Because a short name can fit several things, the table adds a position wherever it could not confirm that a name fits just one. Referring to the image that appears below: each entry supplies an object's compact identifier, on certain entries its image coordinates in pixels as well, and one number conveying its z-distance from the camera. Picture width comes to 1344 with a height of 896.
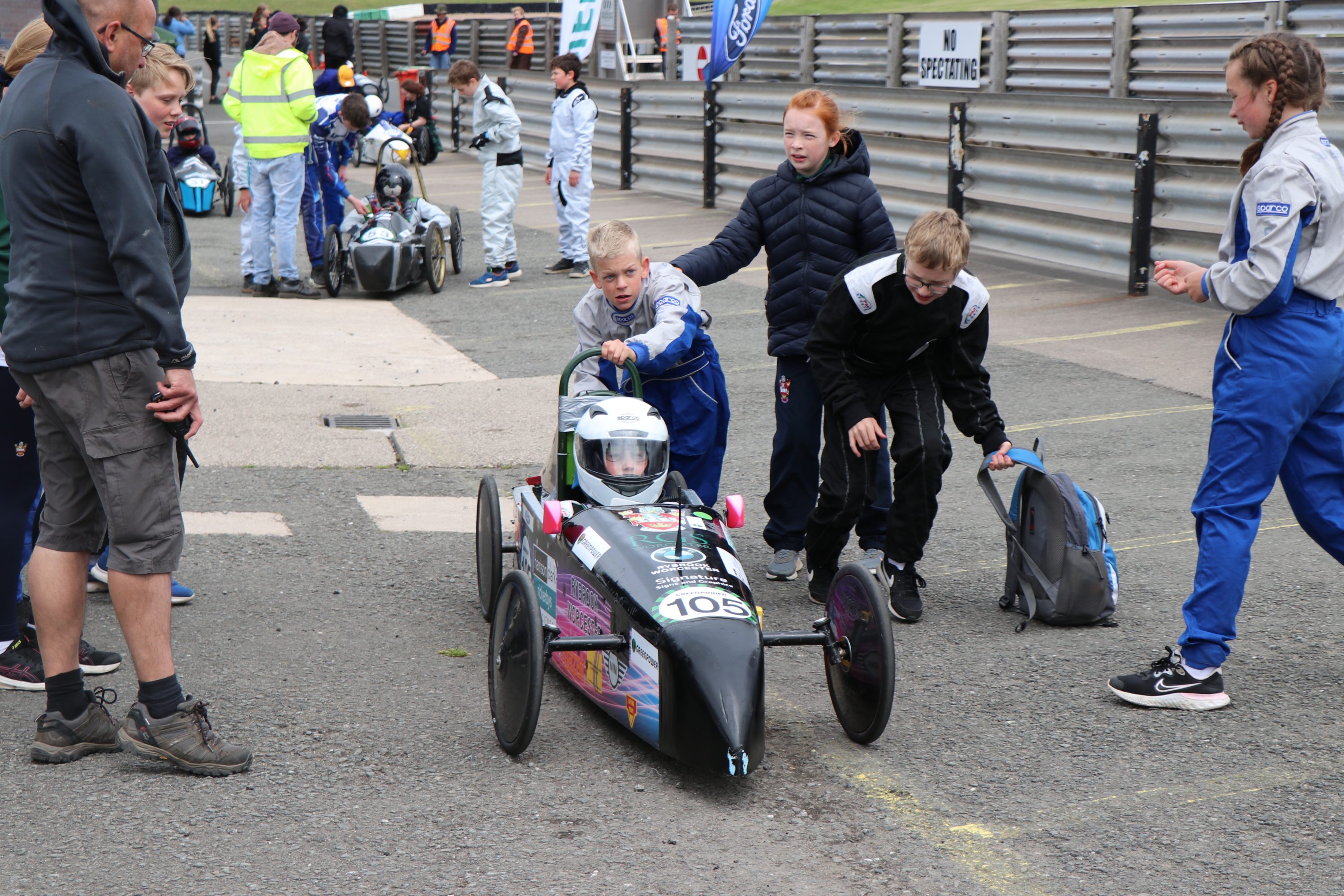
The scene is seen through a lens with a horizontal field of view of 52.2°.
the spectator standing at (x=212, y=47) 33.59
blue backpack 5.04
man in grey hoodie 3.52
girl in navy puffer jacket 5.41
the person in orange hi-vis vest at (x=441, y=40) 30.70
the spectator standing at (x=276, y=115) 11.32
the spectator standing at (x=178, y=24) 30.77
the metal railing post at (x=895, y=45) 17.64
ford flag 14.62
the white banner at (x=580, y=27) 18.77
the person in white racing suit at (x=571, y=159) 13.02
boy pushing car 5.00
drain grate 8.28
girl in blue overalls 4.04
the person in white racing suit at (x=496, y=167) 12.67
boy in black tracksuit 4.95
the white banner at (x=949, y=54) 17.06
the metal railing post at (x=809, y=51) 19.16
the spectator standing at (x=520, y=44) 28.92
